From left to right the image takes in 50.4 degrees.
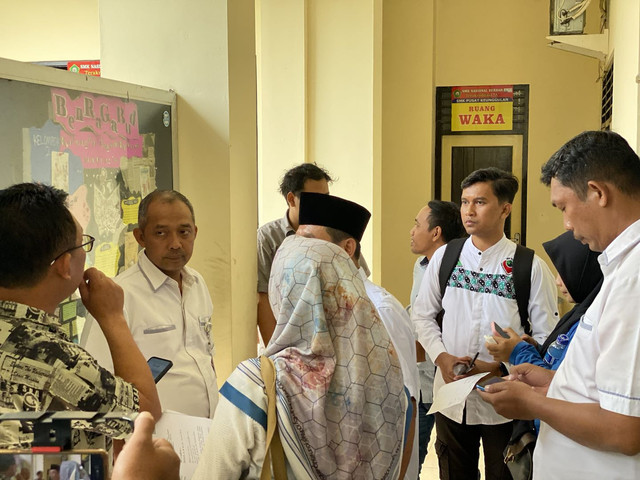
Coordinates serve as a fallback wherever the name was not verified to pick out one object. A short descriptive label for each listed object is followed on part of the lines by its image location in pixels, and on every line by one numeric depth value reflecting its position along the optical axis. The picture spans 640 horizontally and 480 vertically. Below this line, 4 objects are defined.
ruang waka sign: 7.00
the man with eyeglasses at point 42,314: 1.22
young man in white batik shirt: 2.88
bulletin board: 1.99
